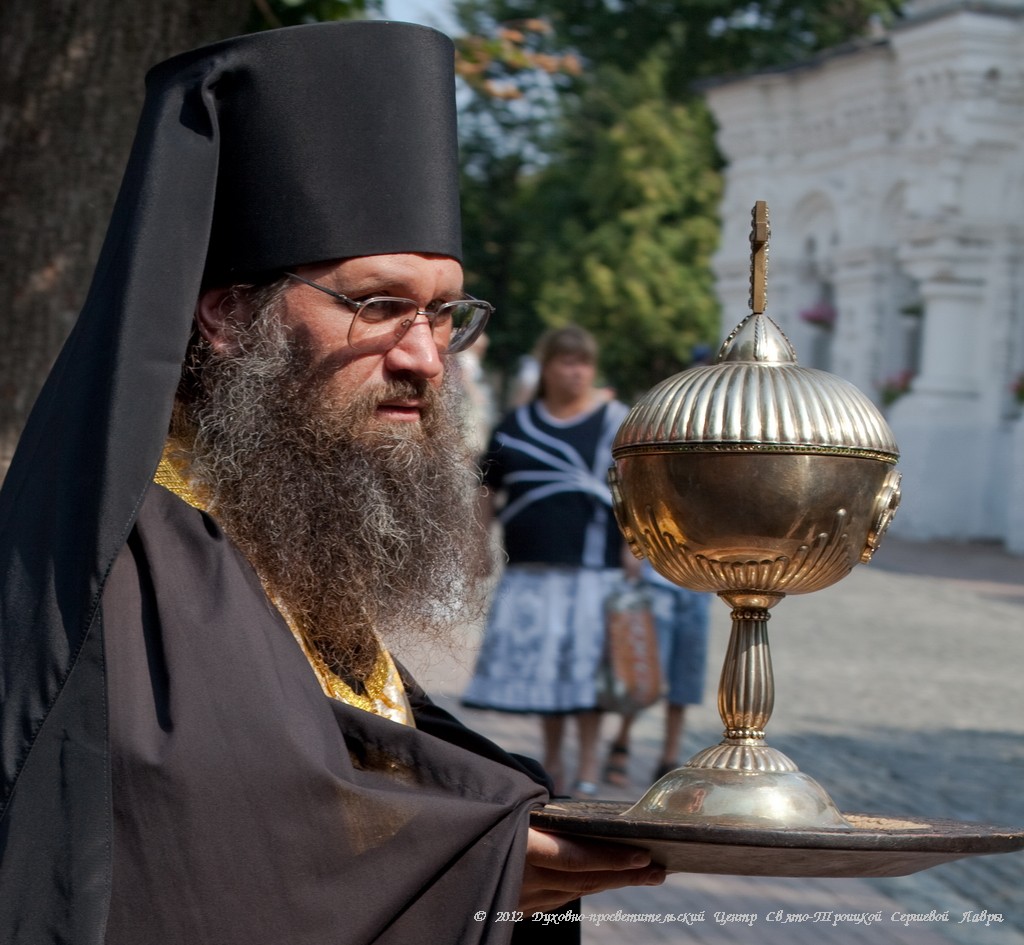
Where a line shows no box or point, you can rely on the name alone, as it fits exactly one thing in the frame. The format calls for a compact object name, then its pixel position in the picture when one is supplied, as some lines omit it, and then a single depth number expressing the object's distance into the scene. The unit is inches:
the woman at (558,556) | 304.3
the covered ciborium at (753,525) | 89.6
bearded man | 83.4
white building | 884.6
